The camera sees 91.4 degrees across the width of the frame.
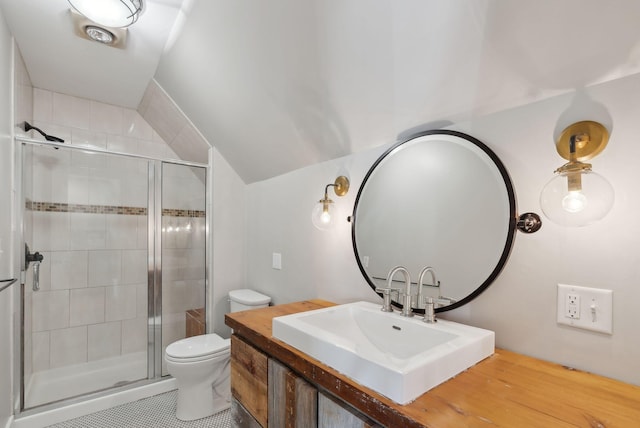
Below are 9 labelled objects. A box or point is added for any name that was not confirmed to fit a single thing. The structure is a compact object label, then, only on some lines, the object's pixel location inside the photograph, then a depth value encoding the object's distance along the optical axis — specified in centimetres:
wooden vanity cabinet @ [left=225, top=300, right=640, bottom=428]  69
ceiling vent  171
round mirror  113
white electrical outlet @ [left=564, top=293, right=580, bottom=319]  93
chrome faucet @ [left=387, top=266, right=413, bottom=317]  123
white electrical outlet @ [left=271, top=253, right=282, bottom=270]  225
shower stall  236
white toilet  192
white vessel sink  77
